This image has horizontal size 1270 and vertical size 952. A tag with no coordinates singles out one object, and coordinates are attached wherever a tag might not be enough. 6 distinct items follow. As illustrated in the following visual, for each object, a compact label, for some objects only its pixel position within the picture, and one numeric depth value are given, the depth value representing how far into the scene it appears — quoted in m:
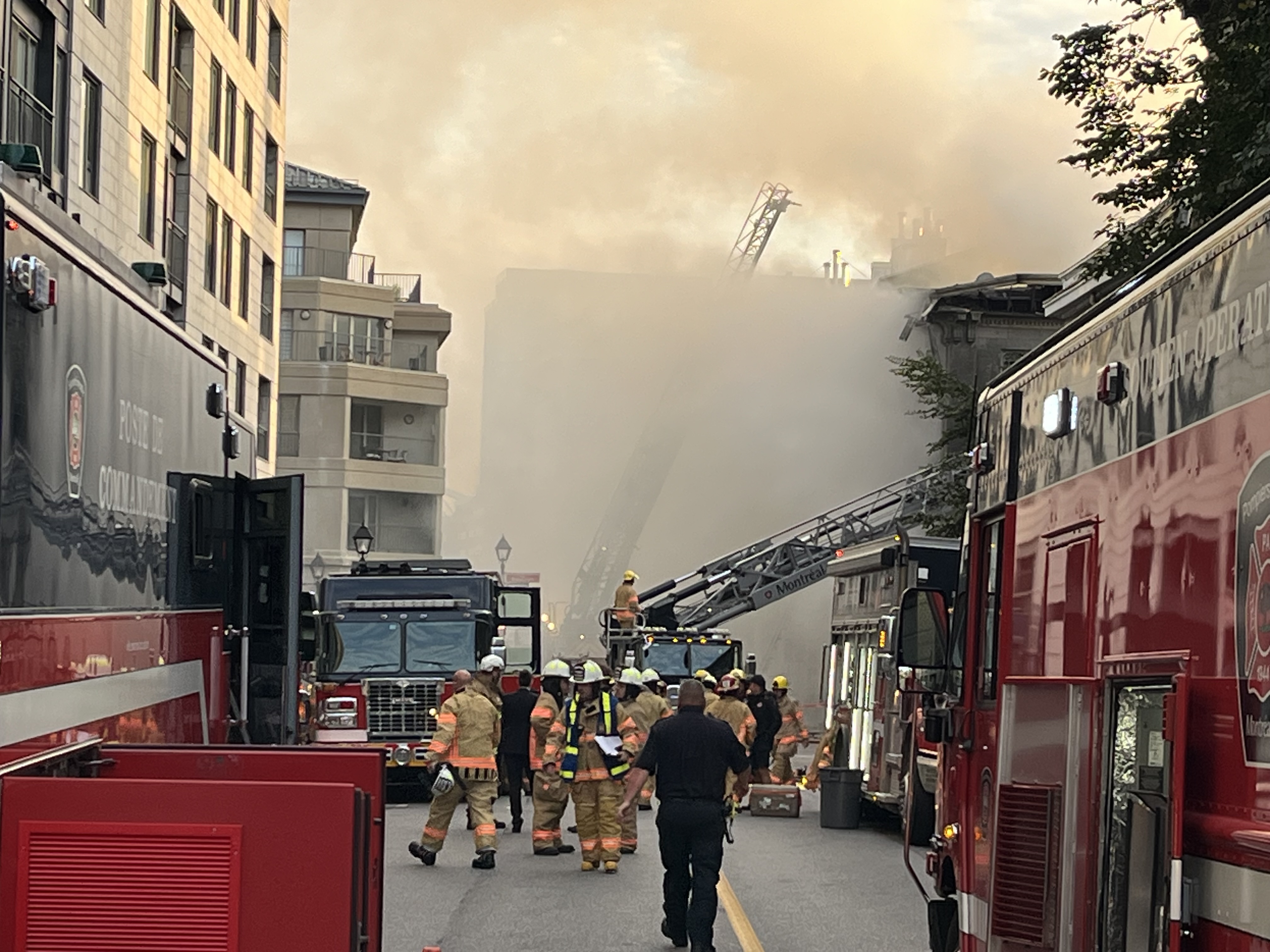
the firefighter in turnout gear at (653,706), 19.53
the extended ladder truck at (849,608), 20.22
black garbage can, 21.69
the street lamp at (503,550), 51.25
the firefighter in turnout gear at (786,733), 26.34
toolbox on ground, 23.31
